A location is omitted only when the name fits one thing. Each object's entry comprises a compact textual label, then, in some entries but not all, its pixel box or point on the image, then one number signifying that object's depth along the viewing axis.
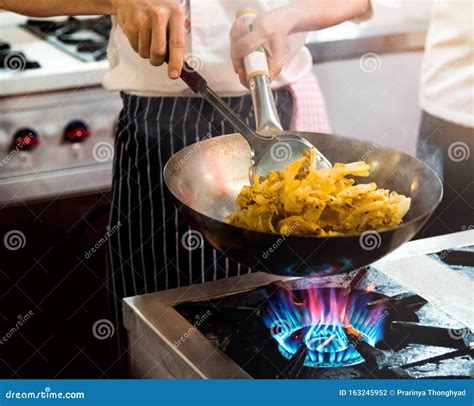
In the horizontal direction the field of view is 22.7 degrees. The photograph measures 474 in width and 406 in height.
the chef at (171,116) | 1.92
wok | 1.42
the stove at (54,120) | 2.20
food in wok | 1.47
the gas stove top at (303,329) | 1.47
